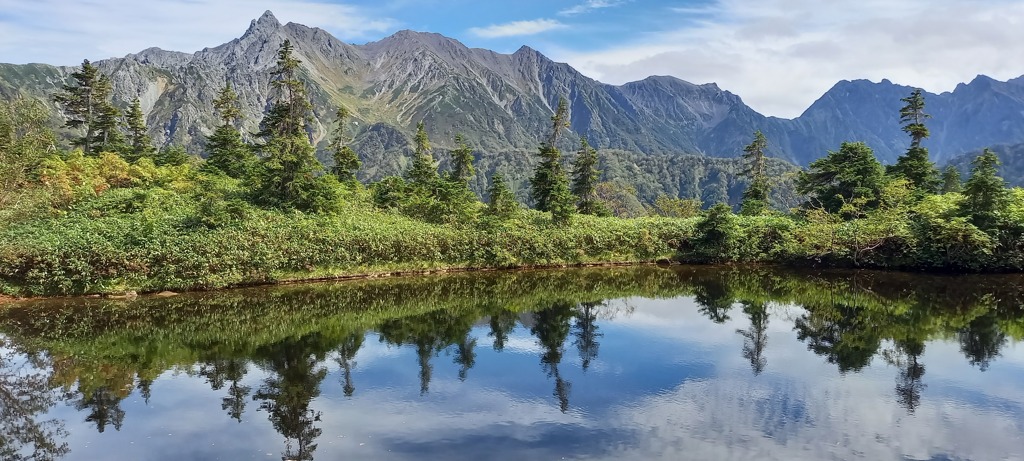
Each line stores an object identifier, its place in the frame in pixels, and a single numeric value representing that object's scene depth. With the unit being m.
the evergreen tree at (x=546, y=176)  48.41
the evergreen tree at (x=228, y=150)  45.28
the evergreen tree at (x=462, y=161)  47.19
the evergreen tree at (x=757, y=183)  52.28
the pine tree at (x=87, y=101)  48.66
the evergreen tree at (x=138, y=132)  51.08
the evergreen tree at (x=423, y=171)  43.84
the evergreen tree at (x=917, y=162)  47.22
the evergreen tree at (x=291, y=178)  35.47
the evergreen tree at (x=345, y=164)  48.72
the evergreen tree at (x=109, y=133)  48.00
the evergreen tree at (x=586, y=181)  52.00
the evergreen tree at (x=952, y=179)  62.41
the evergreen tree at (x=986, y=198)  36.56
